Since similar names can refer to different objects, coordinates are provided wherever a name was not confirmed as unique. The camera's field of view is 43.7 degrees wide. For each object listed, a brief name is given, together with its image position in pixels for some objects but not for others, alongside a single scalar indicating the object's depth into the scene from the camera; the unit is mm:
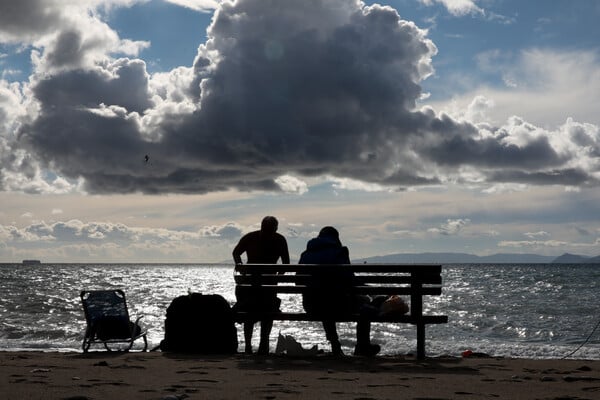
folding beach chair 12062
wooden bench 10359
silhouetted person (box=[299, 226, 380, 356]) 10625
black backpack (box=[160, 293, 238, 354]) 10969
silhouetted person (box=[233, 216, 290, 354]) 11390
